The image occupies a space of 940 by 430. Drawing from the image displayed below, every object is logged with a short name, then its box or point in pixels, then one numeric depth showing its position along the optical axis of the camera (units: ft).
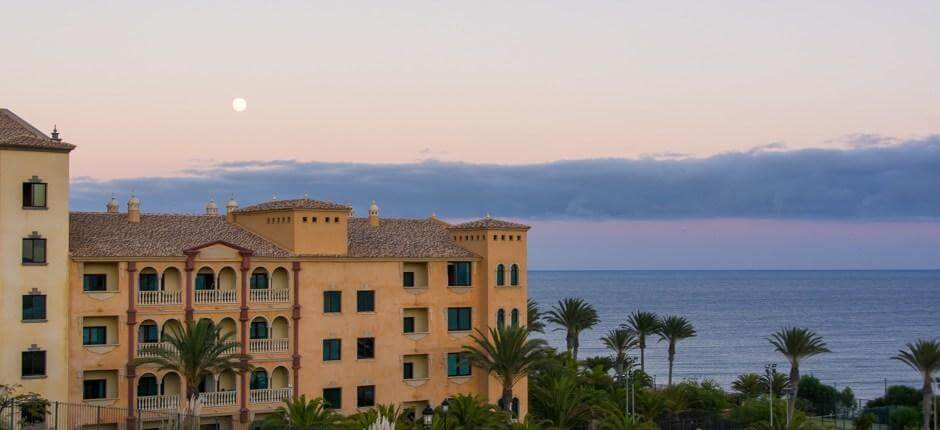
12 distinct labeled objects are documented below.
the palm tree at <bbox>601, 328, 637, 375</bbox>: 264.39
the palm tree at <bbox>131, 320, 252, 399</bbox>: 167.32
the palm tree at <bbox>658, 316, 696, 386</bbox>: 281.33
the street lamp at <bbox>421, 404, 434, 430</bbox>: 137.35
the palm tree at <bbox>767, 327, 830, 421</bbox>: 223.30
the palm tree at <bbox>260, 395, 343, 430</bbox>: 165.68
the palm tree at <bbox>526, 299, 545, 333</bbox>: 251.03
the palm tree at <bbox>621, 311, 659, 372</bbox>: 280.10
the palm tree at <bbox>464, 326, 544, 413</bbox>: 190.90
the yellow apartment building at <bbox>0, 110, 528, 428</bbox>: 164.86
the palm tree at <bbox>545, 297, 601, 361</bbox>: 267.39
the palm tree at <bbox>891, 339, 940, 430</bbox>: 213.05
